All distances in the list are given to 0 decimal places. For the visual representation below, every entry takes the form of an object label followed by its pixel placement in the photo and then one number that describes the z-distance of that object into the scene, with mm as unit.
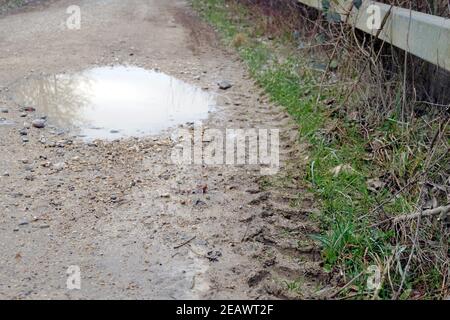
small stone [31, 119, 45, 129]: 4840
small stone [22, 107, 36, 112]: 5191
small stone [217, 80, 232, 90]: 6016
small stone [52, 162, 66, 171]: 4180
